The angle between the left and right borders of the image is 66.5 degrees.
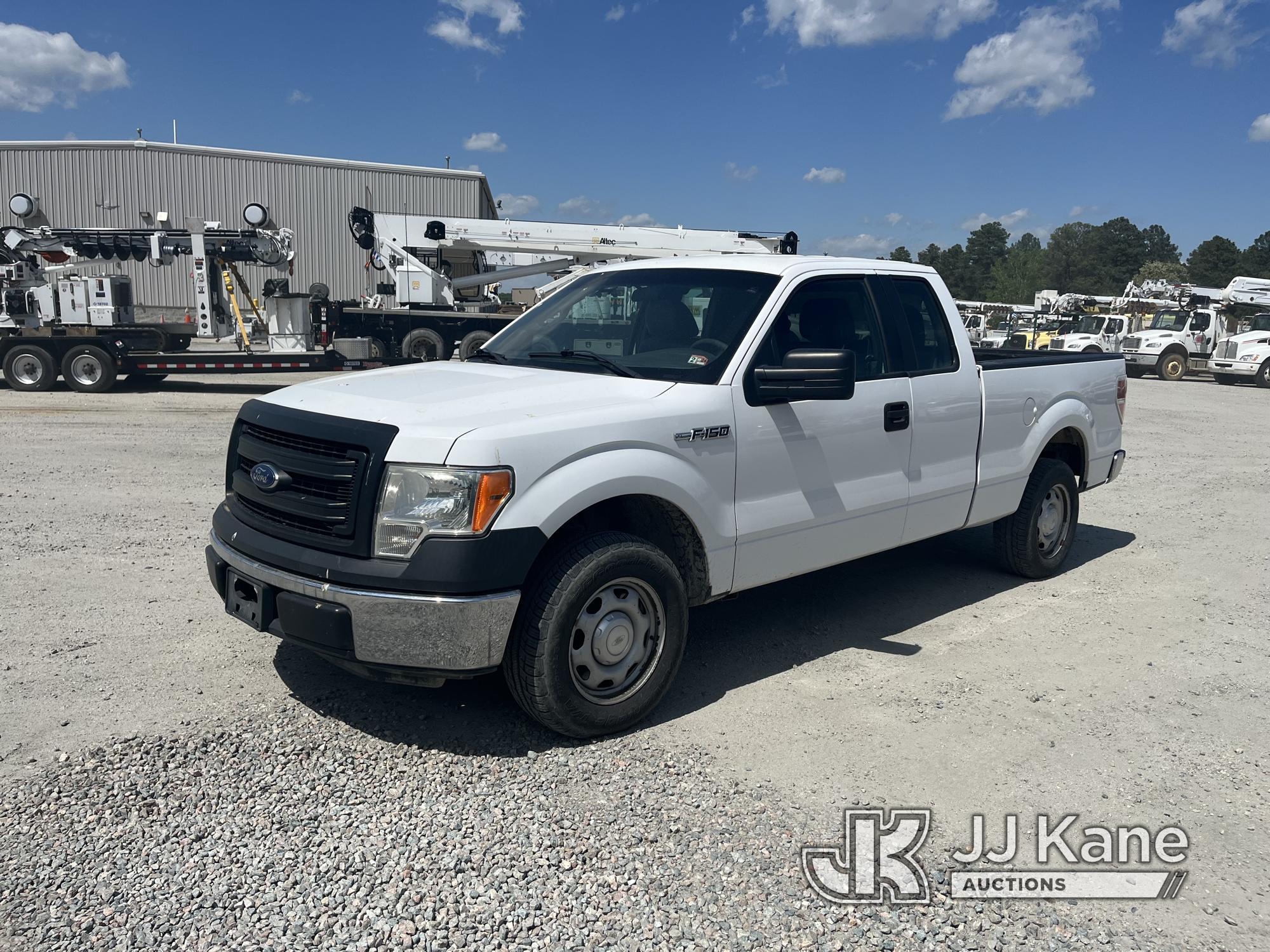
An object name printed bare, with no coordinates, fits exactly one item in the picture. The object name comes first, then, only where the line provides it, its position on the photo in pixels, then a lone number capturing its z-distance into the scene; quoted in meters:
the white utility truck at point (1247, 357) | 27.67
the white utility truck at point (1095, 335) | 30.16
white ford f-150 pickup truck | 3.52
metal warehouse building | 38.16
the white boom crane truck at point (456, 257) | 22.12
